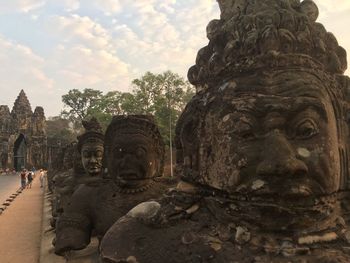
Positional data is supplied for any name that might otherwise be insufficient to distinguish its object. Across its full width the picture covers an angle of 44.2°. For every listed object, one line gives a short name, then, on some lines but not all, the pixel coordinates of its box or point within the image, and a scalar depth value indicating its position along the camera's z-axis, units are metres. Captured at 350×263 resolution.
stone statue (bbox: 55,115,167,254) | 4.88
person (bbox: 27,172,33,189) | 25.48
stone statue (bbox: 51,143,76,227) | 8.08
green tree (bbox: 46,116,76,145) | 53.12
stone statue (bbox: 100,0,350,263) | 2.25
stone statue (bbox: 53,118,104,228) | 7.03
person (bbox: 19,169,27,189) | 24.56
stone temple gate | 38.09
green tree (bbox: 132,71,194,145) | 29.61
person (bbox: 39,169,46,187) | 25.47
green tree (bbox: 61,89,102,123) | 53.89
